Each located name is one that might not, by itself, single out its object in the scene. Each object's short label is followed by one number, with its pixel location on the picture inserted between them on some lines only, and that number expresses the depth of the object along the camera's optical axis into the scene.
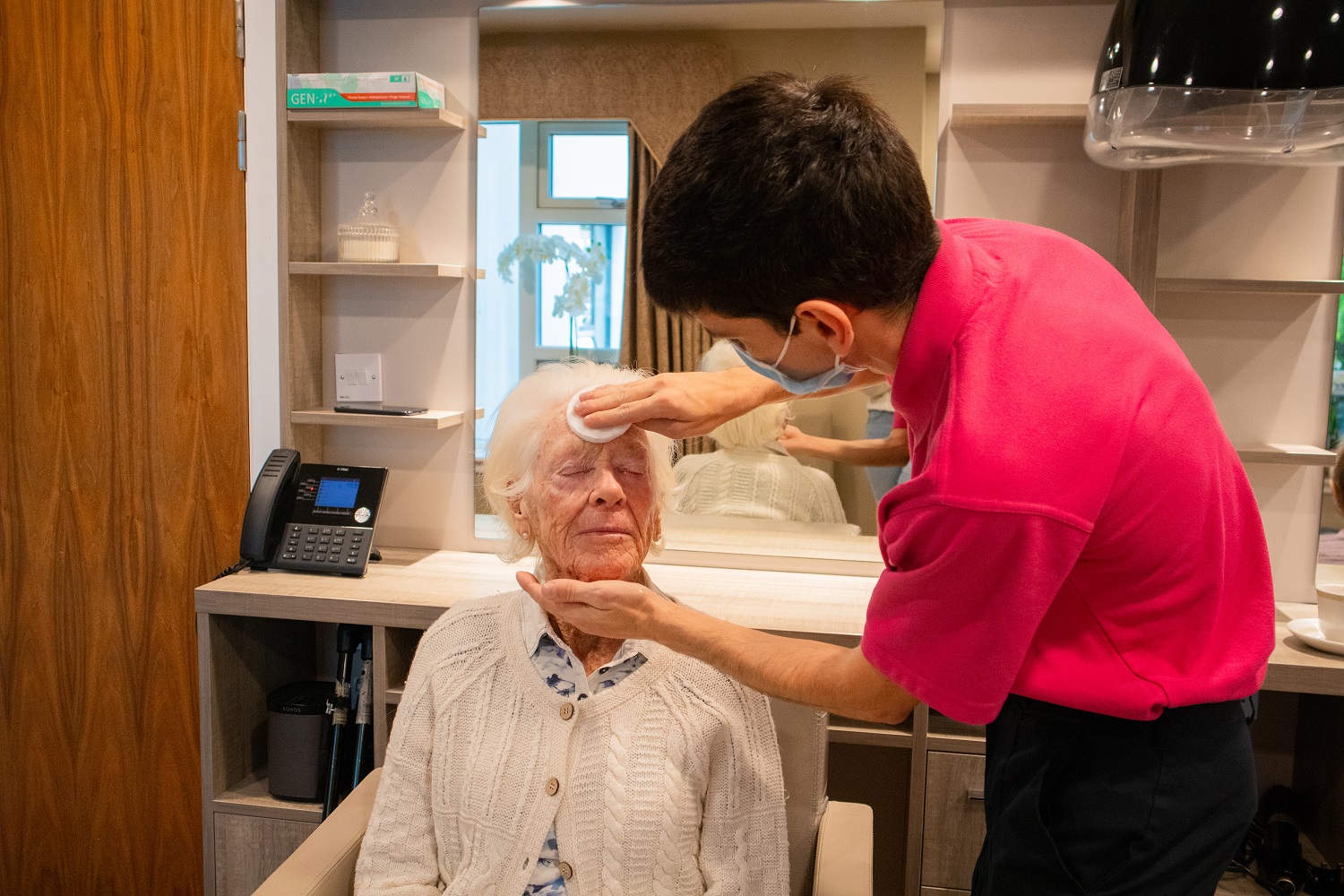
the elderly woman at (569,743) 1.55
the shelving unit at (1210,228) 2.44
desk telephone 2.50
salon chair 1.64
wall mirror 2.49
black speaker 2.41
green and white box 2.49
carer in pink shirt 0.99
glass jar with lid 2.63
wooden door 2.63
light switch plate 2.76
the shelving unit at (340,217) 2.61
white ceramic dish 2.06
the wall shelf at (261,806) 2.37
